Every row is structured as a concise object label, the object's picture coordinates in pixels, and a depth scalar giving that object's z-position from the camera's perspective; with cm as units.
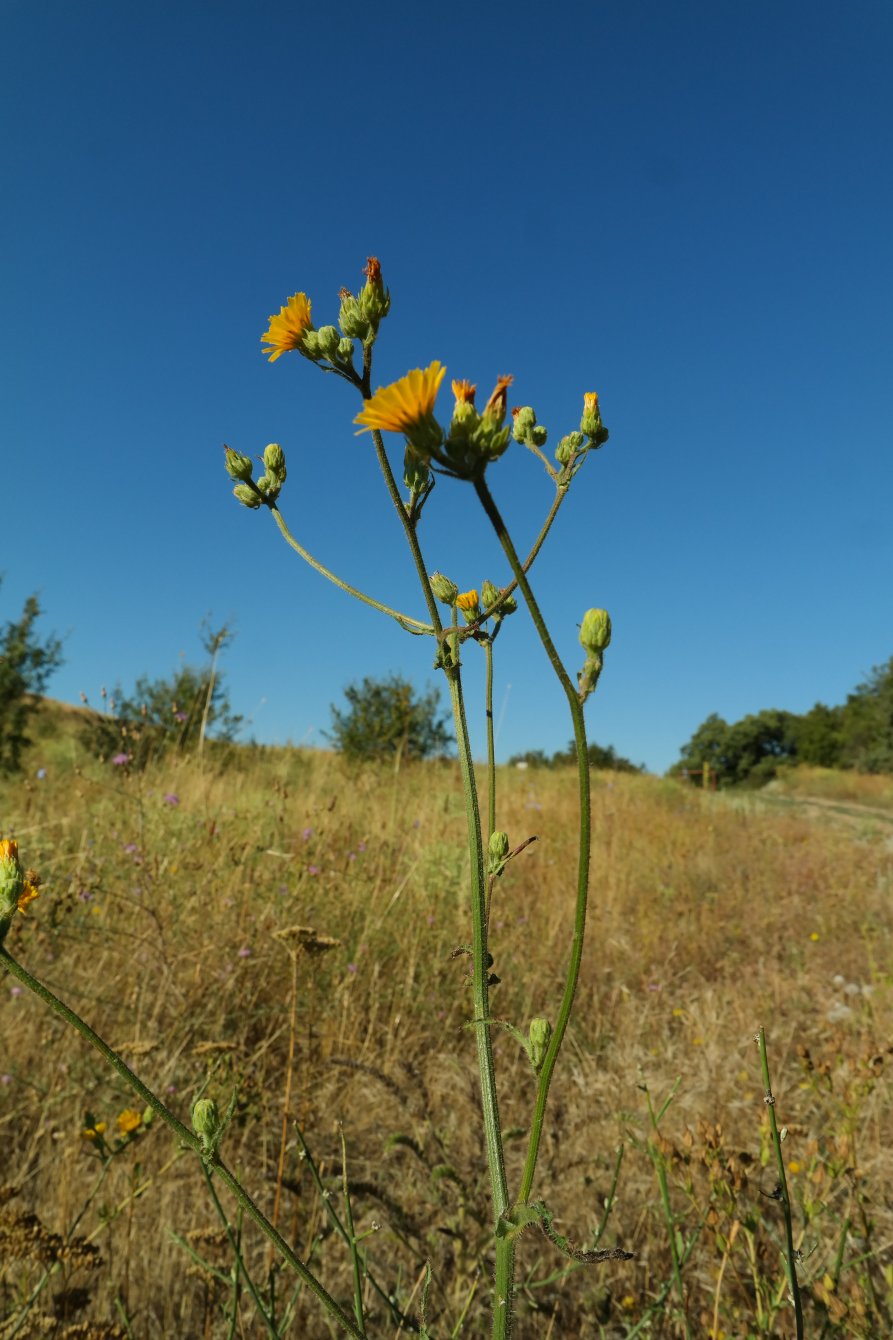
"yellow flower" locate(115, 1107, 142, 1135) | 42
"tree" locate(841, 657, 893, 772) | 1977
